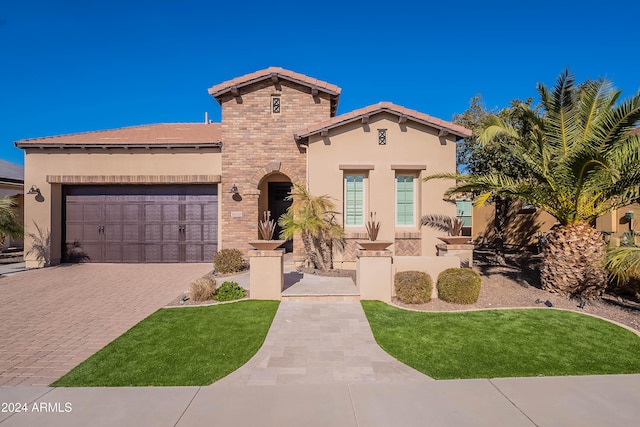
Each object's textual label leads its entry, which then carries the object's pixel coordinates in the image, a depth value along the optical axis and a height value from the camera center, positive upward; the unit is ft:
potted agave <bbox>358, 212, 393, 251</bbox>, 27.94 -2.16
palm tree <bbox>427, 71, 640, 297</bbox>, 26.16 +3.67
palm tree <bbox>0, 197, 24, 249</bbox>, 38.96 -0.52
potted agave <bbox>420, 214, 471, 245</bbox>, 39.94 -0.27
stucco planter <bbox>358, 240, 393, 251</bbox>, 27.94 -2.16
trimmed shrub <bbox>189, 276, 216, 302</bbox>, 27.71 -5.85
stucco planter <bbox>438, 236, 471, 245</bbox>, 34.60 -2.16
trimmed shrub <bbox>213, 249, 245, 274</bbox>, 38.81 -4.92
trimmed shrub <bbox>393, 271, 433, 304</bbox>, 27.02 -5.48
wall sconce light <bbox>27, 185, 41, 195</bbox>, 43.50 +3.63
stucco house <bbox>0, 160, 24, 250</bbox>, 57.67 +5.04
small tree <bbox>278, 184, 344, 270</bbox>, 36.63 -0.68
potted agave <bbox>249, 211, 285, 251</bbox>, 27.94 -1.90
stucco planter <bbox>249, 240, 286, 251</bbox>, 27.91 -2.10
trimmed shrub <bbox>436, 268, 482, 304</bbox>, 26.84 -5.40
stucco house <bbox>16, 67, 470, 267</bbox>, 40.14 +5.74
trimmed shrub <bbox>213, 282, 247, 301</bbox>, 27.86 -6.11
